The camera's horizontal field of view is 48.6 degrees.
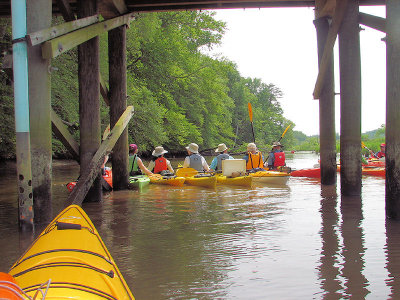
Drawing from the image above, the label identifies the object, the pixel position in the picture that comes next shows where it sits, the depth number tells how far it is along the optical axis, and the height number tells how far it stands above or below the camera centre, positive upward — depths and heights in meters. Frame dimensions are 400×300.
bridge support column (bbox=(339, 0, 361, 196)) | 7.58 +0.82
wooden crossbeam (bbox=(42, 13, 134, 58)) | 5.12 +1.49
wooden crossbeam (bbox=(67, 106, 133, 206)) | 6.11 -0.22
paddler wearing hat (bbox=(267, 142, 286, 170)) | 12.59 -0.22
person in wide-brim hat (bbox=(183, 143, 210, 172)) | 11.05 -0.21
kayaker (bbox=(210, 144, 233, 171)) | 11.48 -0.18
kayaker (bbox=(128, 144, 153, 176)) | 10.80 -0.28
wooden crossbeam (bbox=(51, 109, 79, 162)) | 5.89 +0.28
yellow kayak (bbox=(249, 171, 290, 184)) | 10.78 -0.65
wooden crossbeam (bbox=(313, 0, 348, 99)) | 7.60 +1.95
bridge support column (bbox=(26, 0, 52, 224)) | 5.08 +0.48
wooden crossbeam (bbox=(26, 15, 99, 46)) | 4.95 +1.47
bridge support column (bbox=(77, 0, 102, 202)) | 7.18 +0.98
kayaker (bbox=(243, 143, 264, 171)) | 11.80 -0.22
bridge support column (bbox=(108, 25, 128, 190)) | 8.91 +1.47
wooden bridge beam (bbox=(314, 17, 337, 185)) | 9.29 +0.87
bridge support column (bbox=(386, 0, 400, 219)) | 5.34 +0.53
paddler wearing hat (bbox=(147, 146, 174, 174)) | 11.23 -0.27
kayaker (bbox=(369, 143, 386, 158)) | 14.76 -0.20
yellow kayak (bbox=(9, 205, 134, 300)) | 2.18 -0.64
